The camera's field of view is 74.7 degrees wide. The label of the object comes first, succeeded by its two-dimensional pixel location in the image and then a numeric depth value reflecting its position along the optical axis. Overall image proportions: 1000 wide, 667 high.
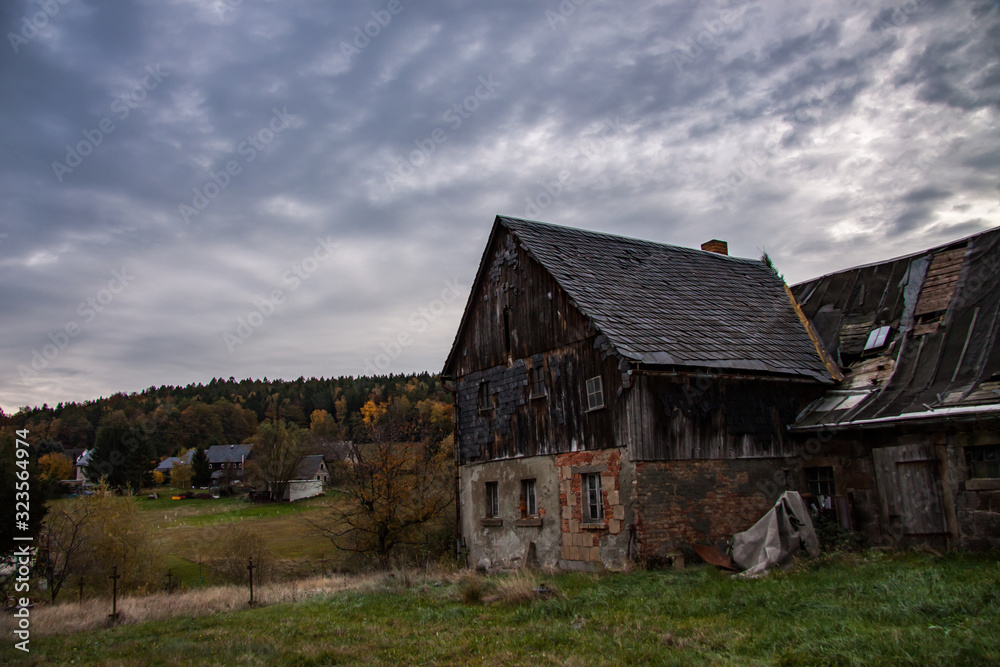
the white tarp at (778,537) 11.84
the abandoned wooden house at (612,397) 13.78
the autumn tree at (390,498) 25.30
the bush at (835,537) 13.32
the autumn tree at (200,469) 77.56
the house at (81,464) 83.31
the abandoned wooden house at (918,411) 12.05
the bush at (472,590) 11.26
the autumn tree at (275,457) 68.44
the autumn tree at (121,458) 68.06
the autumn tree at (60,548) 21.95
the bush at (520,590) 10.34
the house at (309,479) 71.15
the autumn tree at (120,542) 27.55
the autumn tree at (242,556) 27.17
